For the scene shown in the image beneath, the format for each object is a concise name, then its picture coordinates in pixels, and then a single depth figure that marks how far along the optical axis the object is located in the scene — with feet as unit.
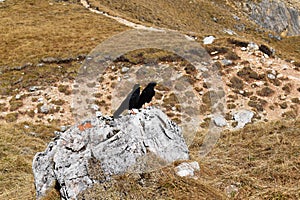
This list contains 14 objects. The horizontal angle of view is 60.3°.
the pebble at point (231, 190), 19.17
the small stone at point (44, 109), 56.59
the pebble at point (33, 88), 64.45
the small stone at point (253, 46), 70.59
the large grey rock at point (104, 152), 20.20
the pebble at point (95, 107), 57.49
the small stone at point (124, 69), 68.18
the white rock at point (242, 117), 51.08
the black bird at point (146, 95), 43.12
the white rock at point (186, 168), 20.85
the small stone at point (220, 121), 51.37
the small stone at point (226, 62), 66.33
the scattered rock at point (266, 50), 70.28
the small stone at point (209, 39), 81.17
